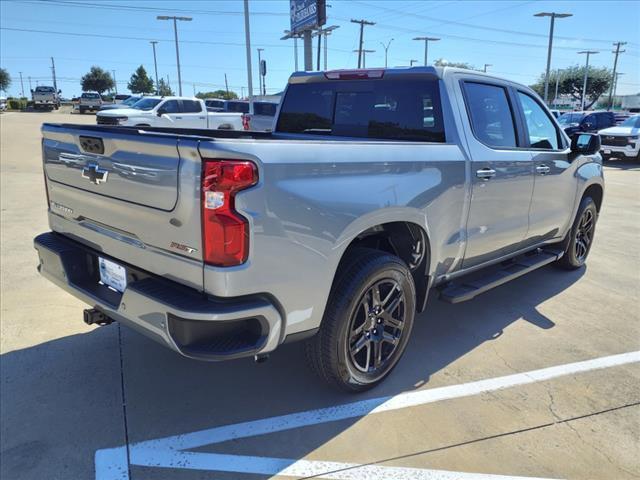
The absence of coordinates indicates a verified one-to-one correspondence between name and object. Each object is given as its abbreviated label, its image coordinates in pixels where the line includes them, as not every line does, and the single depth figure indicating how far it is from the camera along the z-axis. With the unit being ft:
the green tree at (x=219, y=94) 300.52
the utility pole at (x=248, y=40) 71.51
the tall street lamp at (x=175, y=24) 127.75
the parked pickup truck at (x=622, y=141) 57.06
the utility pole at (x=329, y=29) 79.62
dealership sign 59.00
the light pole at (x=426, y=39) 179.01
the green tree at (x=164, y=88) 277.35
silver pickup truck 7.27
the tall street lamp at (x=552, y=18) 124.26
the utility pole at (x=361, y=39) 163.39
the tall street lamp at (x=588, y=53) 186.37
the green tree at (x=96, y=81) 240.12
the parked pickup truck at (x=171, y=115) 62.93
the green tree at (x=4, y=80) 227.20
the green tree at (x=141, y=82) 238.27
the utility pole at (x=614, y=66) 204.77
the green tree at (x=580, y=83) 222.07
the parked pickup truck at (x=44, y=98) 166.20
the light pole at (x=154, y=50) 194.98
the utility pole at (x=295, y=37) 68.52
